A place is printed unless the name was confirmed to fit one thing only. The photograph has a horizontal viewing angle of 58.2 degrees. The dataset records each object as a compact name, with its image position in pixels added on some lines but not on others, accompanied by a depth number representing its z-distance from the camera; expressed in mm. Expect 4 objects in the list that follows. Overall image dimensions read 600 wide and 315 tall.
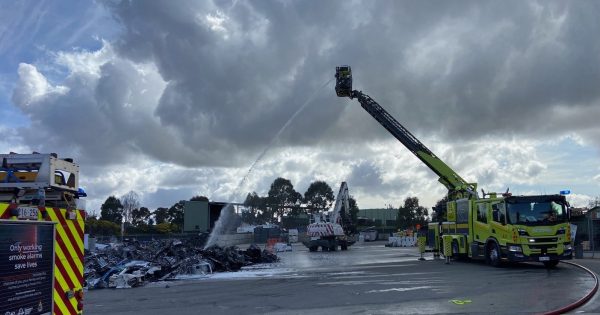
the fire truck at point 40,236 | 5152
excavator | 41969
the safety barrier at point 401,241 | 51781
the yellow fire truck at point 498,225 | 18734
